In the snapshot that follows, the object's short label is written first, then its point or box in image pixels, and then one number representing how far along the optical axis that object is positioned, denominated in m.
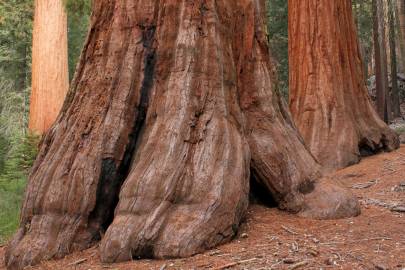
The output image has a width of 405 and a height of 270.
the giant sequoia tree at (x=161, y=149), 3.96
